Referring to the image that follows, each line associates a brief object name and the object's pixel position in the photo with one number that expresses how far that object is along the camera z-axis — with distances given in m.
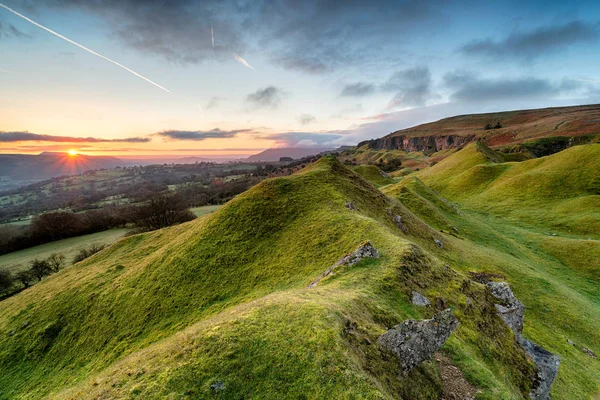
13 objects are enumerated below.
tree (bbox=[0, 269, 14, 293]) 47.66
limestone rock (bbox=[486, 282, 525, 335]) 15.15
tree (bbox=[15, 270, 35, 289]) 51.16
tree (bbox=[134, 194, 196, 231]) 68.06
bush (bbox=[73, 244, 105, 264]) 59.34
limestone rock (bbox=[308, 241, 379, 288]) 15.96
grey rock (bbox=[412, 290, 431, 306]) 13.40
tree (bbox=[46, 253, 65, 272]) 54.90
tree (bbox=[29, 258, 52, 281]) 52.22
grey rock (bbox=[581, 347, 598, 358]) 18.92
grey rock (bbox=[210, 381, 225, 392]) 7.77
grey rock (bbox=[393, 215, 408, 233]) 25.95
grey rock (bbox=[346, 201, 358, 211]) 23.78
